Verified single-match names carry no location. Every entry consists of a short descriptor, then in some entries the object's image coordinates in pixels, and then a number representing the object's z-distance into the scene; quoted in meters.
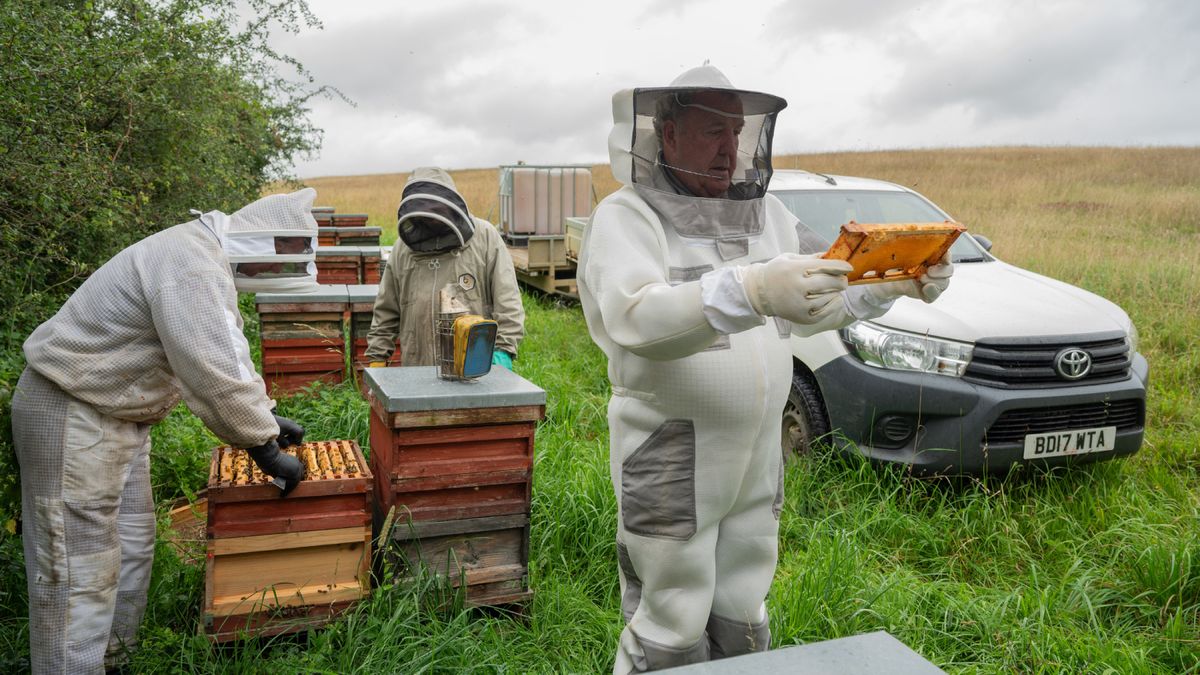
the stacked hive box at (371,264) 8.01
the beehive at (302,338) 5.48
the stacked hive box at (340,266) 7.81
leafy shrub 3.87
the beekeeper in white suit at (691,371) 2.18
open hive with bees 2.89
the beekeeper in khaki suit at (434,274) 4.10
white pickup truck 4.22
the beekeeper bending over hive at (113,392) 2.66
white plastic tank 10.62
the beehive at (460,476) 3.04
